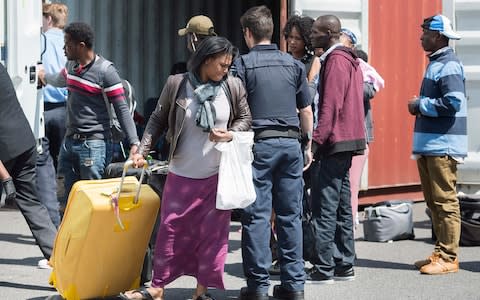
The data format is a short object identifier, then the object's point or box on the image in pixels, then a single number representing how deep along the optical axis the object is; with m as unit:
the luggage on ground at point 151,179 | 7.84
